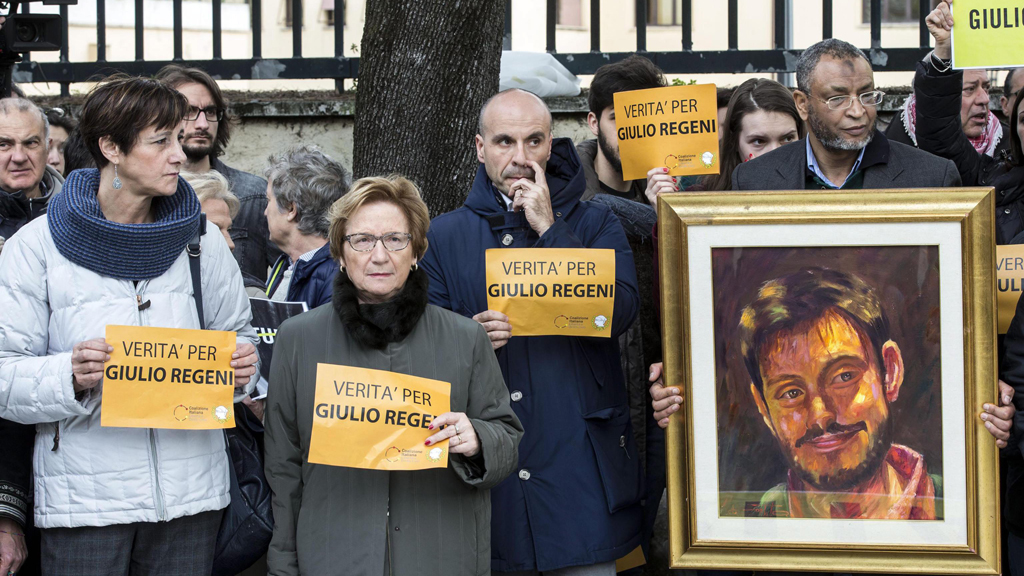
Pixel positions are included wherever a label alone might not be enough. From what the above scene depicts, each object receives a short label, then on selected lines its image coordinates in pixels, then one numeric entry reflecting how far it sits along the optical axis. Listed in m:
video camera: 6.10
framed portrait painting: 3.03
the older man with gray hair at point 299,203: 4.22
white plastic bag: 7.46
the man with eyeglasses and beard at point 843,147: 3.52
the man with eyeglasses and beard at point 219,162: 5.30
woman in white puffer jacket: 3.05
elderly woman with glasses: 3.01
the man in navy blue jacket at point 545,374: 3.41
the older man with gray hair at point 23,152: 4.19
